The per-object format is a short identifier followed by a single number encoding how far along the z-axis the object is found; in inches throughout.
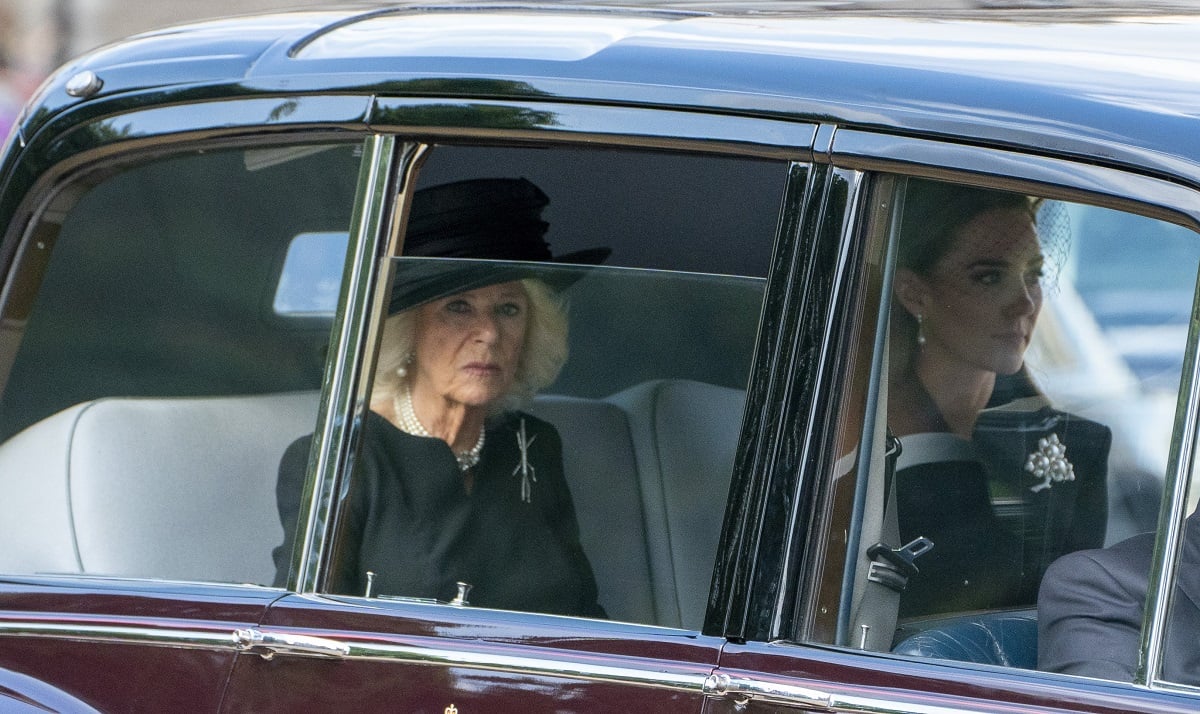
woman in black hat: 908.7
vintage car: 893.1
